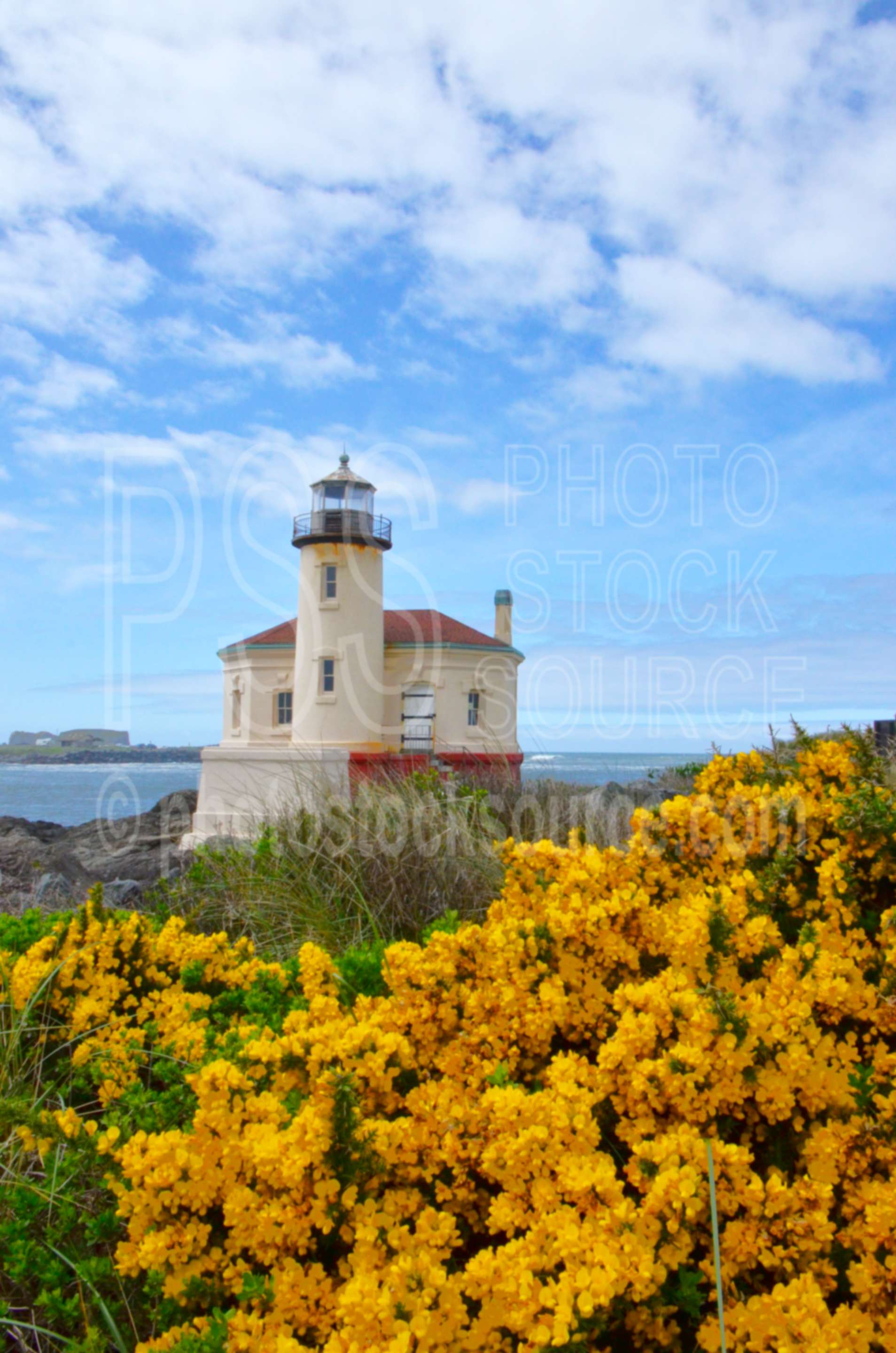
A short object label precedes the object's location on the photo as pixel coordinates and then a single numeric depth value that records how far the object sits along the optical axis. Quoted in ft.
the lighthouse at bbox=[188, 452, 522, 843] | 66.85
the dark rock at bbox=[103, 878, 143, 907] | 25.37
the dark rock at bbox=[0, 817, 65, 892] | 36.66
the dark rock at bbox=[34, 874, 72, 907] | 24.21
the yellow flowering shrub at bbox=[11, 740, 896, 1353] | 5.54
